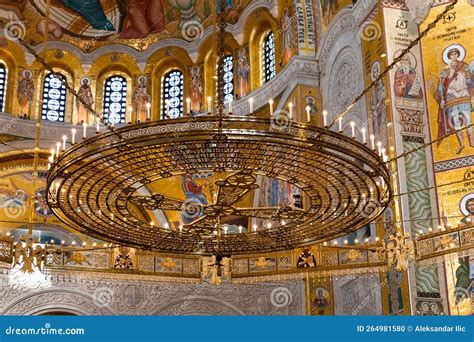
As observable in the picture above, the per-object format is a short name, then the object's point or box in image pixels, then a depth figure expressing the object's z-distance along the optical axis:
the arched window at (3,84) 18.20
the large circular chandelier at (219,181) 6.62
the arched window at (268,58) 17.36
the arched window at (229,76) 18.48
